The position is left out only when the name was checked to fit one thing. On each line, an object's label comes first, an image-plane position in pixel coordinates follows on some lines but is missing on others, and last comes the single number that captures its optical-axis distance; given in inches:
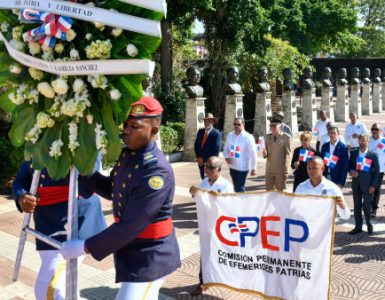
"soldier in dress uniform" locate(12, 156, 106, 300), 152.6
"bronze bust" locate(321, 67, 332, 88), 1014.8
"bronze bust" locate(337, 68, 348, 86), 1099.3
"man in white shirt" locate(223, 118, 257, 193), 361.1
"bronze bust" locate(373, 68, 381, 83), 1308.4
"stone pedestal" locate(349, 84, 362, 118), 1181.3
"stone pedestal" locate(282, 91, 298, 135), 861.7
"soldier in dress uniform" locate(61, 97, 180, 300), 122.1
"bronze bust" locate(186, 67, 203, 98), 613.3
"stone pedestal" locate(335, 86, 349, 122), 1104.0
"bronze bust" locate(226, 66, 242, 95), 673.6
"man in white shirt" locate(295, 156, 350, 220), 226.1
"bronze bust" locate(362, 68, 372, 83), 1230.9
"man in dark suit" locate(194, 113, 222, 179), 380.8
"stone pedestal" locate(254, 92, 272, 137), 759.7
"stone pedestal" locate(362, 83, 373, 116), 1254.2
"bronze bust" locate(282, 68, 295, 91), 841.5
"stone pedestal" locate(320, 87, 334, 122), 1011.9
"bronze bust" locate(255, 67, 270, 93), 756.6
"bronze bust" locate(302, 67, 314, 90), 925.8
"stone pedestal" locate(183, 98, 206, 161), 620.7
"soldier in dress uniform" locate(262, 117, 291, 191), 344.8
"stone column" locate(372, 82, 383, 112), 1336.7
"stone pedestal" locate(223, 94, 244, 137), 679.7
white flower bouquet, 110.3
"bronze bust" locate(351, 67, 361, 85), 1172.5
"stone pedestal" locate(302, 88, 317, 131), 929.5
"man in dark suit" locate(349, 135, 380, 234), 324.8
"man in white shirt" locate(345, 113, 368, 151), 484.4
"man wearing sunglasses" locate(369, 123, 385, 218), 372.4
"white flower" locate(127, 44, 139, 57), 110.7
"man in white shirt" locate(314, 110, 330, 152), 502.6
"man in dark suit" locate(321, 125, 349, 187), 346.0
